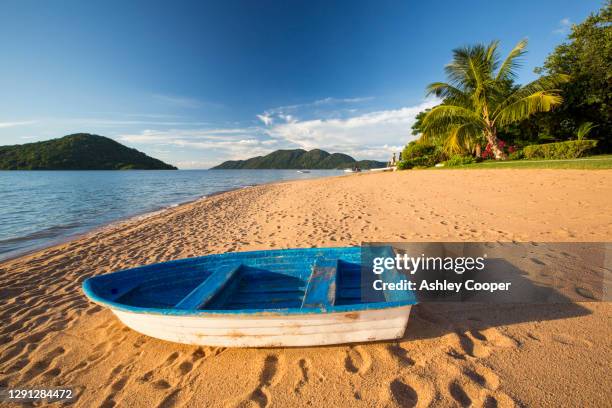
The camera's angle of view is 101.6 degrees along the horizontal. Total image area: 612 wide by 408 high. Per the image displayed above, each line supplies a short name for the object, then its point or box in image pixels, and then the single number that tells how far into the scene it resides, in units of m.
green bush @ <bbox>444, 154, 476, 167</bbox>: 18.94
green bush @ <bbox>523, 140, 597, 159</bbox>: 13.52
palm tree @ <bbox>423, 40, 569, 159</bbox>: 15.05
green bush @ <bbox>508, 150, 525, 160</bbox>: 16.75
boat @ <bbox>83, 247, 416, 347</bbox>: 2.33
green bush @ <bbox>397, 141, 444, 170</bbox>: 26.12
